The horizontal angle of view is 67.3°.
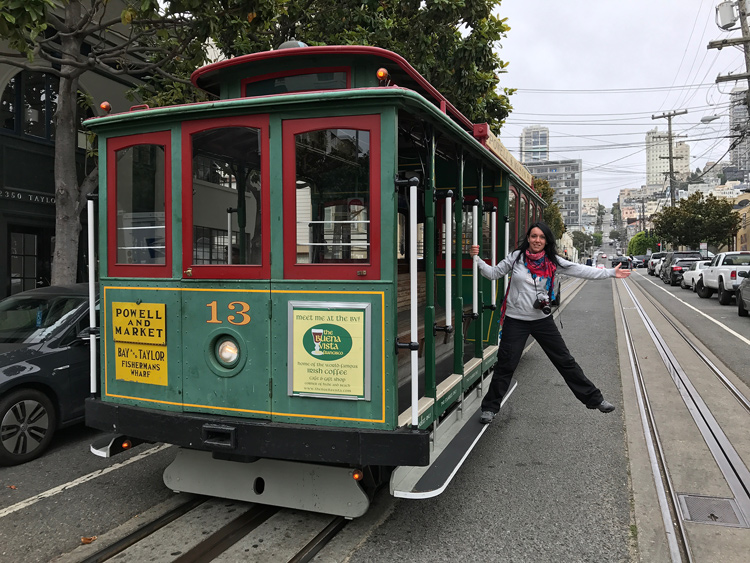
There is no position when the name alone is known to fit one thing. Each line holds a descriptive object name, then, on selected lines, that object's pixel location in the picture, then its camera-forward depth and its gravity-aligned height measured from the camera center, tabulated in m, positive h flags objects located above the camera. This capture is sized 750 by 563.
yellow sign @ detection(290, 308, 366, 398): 3.34 -0.51
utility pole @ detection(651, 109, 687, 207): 47.72 +10.74
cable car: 3.34 -0.10
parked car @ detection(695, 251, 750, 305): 17.19 -0.26
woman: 4.96 -0.42
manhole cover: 3.86 -1.75
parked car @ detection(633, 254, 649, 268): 67.87 +0.50
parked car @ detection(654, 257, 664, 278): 37.42 -0.07
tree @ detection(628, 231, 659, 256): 82.22 +3.57
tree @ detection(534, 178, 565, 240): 33.98 +4.34
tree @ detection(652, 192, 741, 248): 38.62 +3.13
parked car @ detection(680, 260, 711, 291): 21.93 -0.36
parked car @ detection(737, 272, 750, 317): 14.00 -0.77
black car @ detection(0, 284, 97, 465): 4.84 -0.91
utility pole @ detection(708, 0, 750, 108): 22.52 +9.12
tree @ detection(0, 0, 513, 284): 8.08 +3.61
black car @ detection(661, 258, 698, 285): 27.65 -0.15
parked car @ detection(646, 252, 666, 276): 42.28 +0.38
